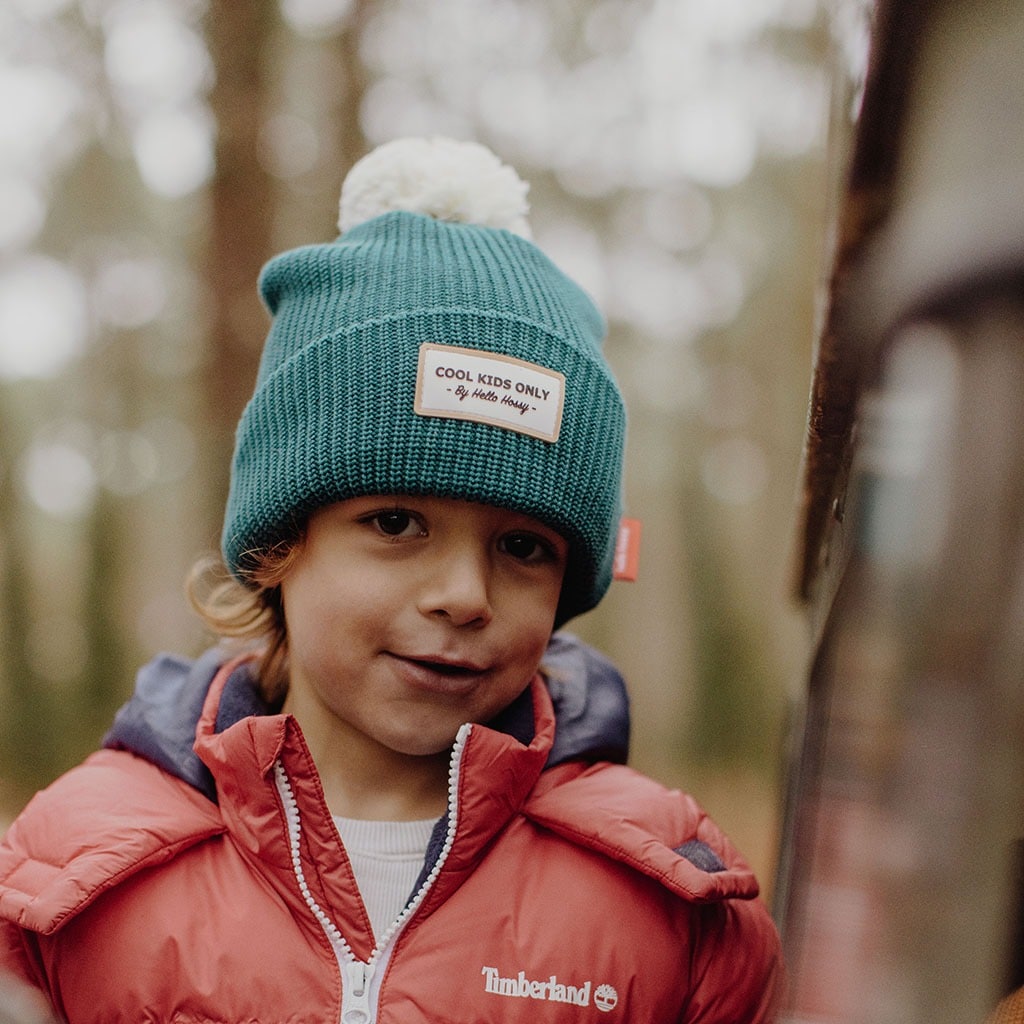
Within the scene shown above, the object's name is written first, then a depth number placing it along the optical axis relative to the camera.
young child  0.66
